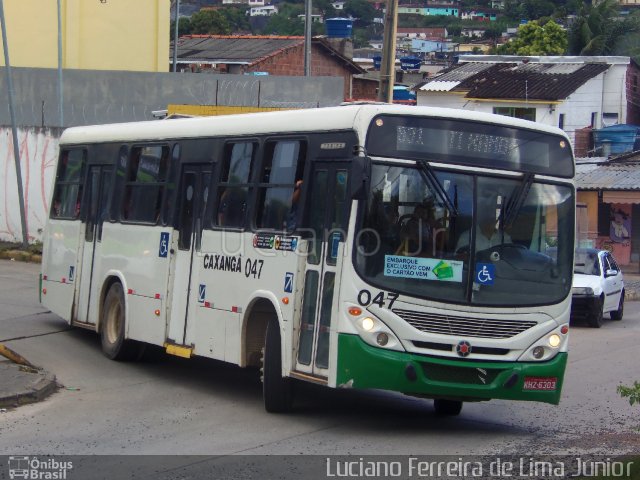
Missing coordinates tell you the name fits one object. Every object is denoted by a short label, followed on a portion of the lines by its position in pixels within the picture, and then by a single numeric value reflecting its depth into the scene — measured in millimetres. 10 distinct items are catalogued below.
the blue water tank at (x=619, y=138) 45562
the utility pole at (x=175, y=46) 38938
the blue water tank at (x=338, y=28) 62812
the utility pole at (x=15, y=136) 26172
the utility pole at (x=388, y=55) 19516
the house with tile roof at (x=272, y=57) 54875
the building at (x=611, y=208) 40500
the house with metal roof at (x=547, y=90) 46344
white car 23406
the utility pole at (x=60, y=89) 28219
